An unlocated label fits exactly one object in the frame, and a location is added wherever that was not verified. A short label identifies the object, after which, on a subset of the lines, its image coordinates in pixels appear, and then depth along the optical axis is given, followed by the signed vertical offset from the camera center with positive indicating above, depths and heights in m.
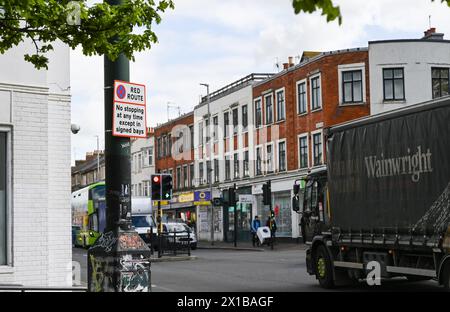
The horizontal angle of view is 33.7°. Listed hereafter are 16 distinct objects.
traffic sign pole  7.54 -0.13
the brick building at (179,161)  63.62 +5.34
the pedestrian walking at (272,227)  39.27 -0.48
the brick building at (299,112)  42.50 +6.34
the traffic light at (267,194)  37.50 +1.21
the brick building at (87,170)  97.70 +7.10
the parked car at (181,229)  36.19 -0.50
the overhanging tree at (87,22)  8.84 +2.45
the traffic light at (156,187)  26.61 +1.16
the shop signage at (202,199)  55.29 +1.49
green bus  39.34 +0.43
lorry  13.09 +0.33
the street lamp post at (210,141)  55.51 +6.14
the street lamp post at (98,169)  91.55 +6.31
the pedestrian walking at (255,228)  43.94 -0.58
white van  39.88 +0.32
